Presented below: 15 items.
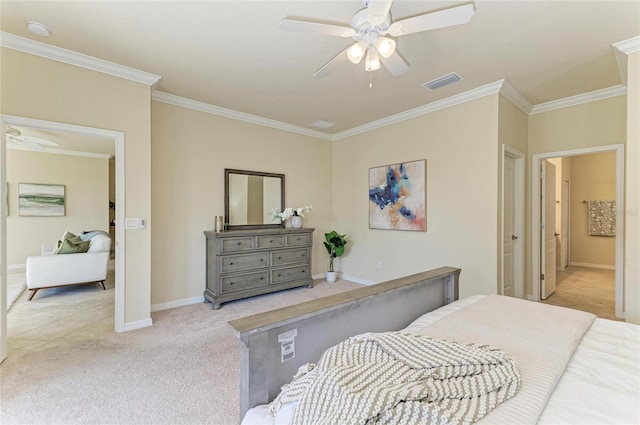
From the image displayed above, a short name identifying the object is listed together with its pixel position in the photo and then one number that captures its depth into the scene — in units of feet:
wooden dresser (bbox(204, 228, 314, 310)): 11.80
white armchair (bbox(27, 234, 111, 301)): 12.51
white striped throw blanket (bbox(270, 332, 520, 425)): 2.55
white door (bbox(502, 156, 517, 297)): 11.62
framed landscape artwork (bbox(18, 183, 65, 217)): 18.69
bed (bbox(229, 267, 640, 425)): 3.00
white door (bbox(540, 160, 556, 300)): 12.83
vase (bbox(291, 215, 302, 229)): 14.90
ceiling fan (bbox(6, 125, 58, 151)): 14.92
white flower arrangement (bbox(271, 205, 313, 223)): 14.69
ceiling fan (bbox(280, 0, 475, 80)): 5.49
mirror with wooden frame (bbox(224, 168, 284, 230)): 13.38
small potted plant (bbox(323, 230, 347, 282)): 15.93
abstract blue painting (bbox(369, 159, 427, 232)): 13.06
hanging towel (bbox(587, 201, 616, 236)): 20.03
